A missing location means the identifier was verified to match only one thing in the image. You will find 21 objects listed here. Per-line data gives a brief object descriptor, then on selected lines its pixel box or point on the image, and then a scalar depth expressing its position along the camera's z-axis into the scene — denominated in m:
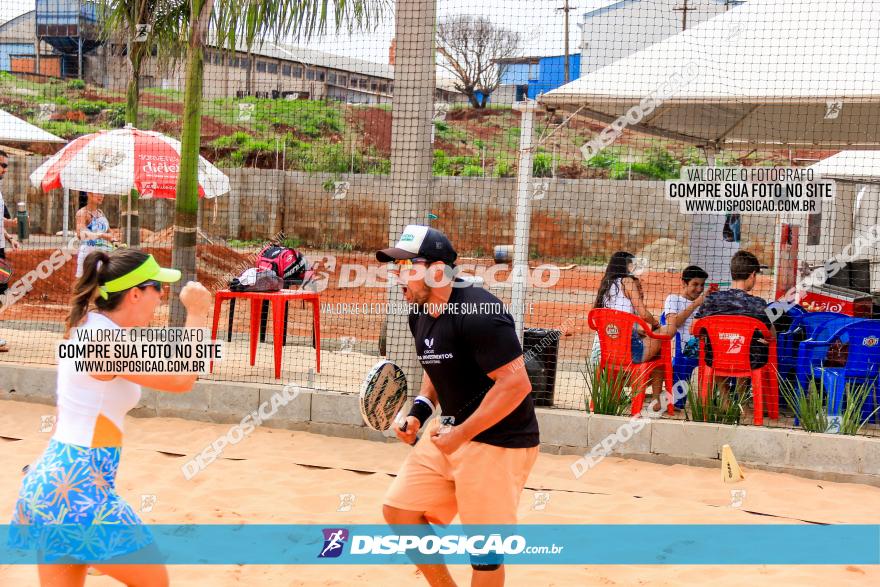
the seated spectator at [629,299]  7.50
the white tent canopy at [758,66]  7.35
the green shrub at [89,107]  36.31
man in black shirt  3.42
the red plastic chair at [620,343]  7.30
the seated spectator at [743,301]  7.21
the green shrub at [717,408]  6.90
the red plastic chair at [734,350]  7.10
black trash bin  7.46
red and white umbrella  11.21
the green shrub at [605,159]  33.31
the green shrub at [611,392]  7.08
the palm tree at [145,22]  10.27
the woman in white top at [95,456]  2.92
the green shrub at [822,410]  6.66
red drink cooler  8.20
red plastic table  8.29
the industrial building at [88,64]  36.91
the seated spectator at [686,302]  7.56
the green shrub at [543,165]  31.77
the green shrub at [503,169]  33.04
